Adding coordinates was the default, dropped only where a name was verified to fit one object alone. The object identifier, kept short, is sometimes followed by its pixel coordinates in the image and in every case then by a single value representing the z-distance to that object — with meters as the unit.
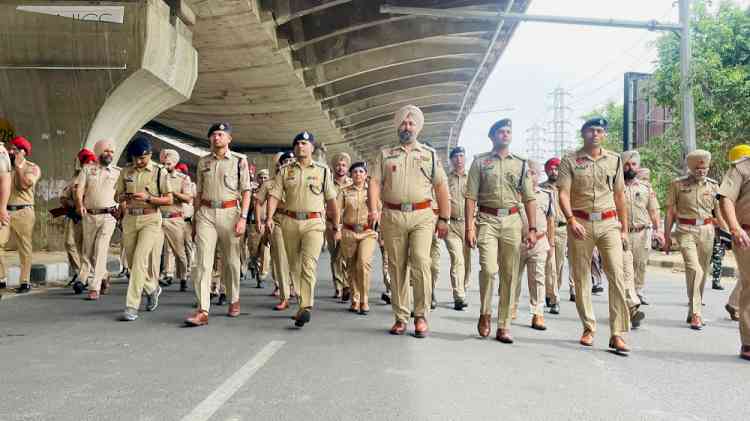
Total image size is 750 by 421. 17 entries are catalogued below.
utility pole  13.58
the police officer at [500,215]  6.29
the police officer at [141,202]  7.16
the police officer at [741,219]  5.62
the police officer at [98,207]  8.62
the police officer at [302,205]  6.82
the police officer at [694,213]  7.69
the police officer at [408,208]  6.37
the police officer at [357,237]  7.85
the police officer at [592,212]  5.94
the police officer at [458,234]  8.48
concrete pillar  11.55
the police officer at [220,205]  6.88
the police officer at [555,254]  8.41
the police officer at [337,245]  9.08
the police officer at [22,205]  9.09
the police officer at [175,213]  9.30
